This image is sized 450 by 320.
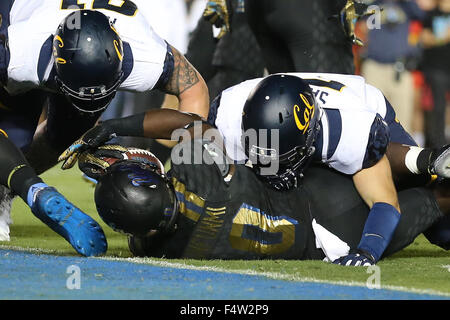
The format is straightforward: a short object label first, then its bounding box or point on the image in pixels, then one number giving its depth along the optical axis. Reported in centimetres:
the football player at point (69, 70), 966
